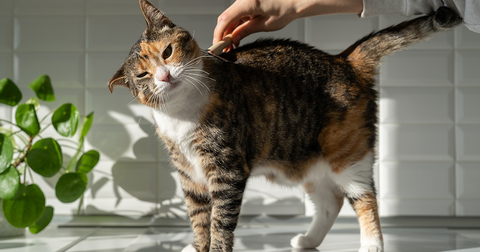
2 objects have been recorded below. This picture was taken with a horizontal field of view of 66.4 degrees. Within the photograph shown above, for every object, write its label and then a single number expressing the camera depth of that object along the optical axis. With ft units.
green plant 4.15
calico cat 3.09
